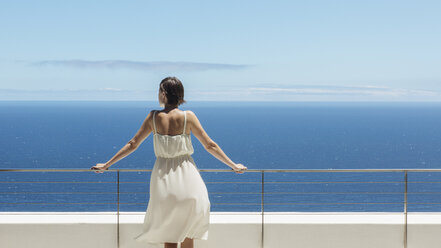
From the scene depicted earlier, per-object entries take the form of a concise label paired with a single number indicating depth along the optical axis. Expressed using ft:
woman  8.41
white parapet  10.68
